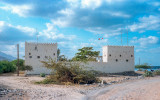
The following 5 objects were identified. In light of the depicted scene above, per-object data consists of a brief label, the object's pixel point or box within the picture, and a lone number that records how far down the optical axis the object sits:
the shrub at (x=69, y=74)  15.13
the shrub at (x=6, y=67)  27.23
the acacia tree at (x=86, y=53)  35.37
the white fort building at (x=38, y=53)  25.06
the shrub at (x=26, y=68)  24.04
